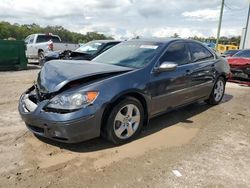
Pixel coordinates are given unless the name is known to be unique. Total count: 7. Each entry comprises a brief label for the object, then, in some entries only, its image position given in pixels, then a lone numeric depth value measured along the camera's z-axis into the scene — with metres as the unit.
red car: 6.95
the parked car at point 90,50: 6.91
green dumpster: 9.28
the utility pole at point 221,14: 19.97
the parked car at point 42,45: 11.76
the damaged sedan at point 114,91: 2.49
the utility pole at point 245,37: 25.49
